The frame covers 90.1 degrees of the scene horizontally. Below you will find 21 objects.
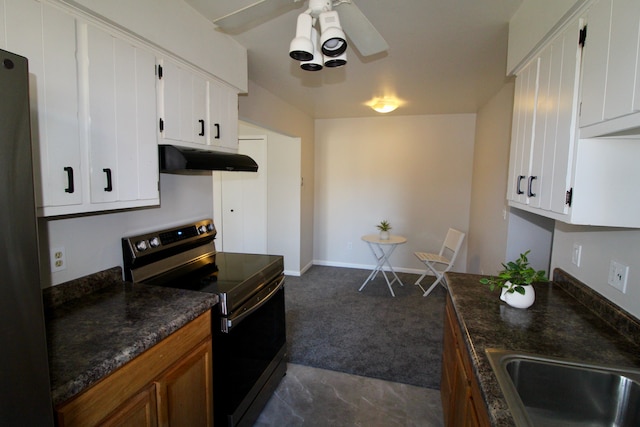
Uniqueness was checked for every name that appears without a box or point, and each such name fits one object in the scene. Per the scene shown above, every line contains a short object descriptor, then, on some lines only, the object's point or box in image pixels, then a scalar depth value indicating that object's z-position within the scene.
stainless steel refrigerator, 0.64
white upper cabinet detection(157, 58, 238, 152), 1.73
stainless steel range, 1.64
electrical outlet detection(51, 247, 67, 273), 1.45
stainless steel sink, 1.02
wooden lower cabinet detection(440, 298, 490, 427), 1.09
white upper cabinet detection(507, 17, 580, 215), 1.26
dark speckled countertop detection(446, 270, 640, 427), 1.09
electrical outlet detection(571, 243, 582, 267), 1.64
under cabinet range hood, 1.69
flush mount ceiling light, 3.75
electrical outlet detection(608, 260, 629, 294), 1.29
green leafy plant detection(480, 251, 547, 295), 1.49
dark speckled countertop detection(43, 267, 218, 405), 0.97
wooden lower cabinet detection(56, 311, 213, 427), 0.98
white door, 4.82
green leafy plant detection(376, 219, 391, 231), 4.27
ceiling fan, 1.35
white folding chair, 4.04
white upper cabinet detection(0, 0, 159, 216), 1.16
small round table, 4.17
